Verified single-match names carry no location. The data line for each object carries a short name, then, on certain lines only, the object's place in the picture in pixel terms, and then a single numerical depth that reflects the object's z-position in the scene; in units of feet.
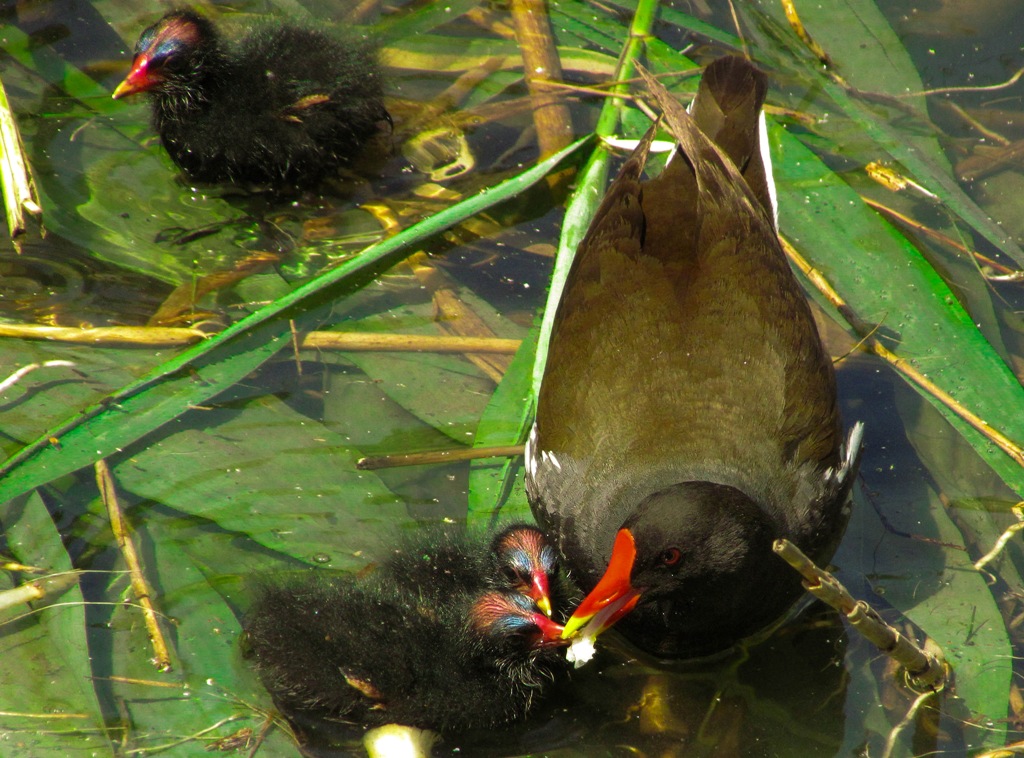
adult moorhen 22.50
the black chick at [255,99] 32.37
